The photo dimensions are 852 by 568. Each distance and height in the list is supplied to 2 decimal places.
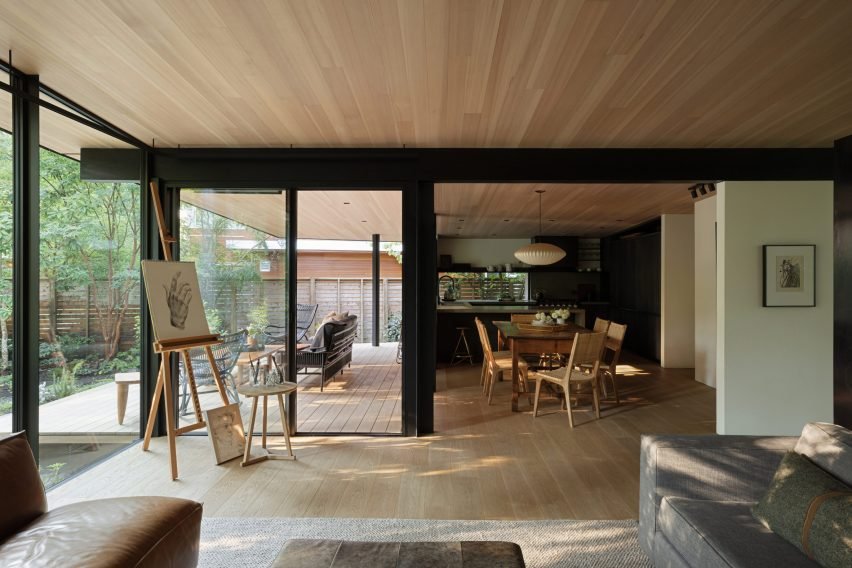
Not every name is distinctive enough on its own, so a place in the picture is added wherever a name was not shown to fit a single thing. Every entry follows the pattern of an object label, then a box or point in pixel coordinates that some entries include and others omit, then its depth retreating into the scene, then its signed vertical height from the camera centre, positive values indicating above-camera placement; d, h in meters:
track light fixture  5.28 +1.09
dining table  5.32 -0.64
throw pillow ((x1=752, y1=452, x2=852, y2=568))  1.54 -0.77
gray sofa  1.75 -0.90
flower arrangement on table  6.10 -0.41
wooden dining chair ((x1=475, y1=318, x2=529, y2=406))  5.60 -0.91
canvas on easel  3.58 -0.12
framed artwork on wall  4.16 +0.07
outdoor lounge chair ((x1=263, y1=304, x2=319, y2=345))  4.42 -0.40
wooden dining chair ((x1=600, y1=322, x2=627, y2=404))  5.42 -0.65
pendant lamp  7.81 +0.50
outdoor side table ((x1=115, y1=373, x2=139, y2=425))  4.02 -0.86
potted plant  4.42 -0.36
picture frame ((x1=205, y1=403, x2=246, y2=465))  3.71 -1.14
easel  3.50 -0.65
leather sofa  1.66 -0.91
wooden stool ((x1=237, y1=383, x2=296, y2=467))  3.63 -0.81
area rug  2.41 -1.34
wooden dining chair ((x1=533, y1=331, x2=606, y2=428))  4.70 -0.80
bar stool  8.20 -1.12
